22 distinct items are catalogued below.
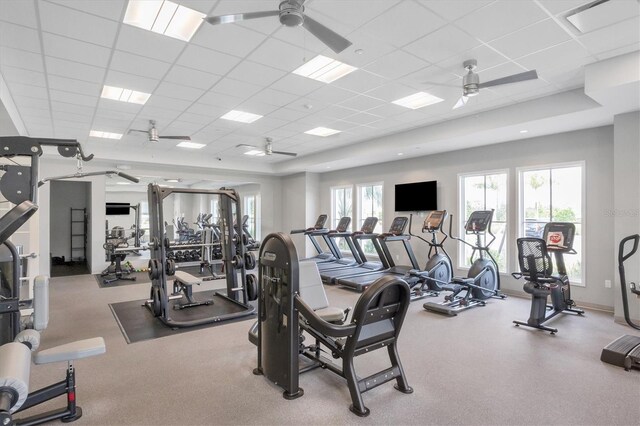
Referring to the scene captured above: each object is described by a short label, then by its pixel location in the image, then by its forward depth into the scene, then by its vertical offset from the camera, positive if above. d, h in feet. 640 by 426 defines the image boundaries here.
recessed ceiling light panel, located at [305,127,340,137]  22.57 +5.36
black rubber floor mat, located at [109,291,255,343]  13.94 -4.71
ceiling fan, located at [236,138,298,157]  25.31 +5.04
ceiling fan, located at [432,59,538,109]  12.16 +4.69
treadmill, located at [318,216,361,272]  27.53 -2.70
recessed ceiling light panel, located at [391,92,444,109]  16.47 +5.44
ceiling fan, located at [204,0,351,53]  7.60 +4.26
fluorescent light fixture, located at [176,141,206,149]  26.30 +5.18
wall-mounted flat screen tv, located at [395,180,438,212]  25.17 +1.26
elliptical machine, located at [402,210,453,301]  20.08 -3.44
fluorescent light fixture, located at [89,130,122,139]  22.50 +5.15
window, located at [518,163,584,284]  18.58 +0.67
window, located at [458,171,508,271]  21.75 +0.64
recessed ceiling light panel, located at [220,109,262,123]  19.00 +5.36
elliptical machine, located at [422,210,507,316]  17.35 -3.68
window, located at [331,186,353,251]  33.68 +0.82
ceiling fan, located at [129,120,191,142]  20.53 +4.67
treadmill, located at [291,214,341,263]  28.86 -2.08
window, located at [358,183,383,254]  30.60 +0.77
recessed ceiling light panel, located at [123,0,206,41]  9.36 +5.48
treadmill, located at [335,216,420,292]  22.27 -3.19
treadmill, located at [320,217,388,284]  24.38 -3.96
